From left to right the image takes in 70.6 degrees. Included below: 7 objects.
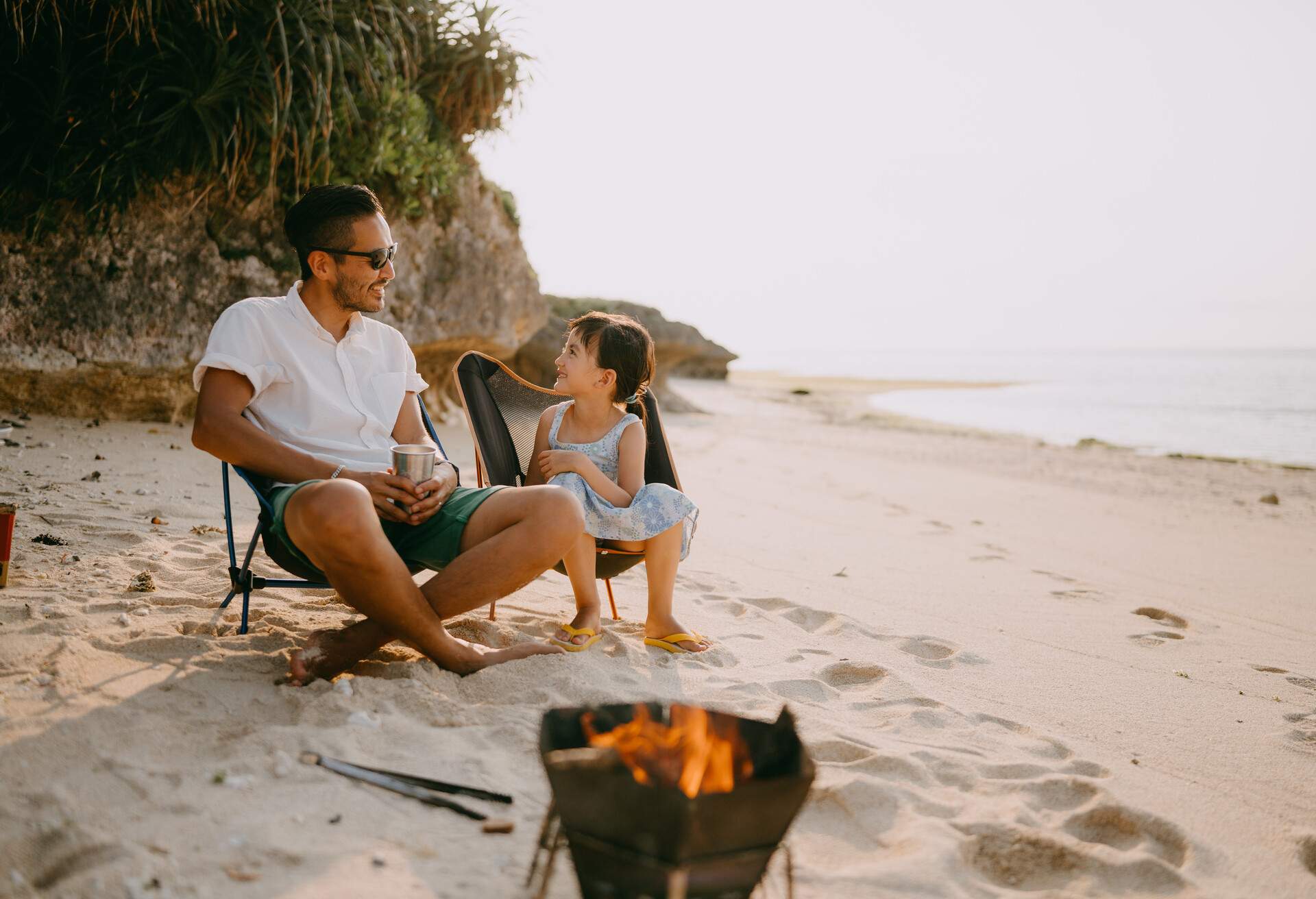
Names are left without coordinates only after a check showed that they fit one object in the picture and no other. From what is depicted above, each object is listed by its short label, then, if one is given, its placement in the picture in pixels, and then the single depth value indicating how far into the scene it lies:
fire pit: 1.43
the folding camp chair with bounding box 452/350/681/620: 3.59
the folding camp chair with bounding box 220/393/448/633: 2.80
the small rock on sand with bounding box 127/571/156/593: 3.21
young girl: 3.29
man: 2.52
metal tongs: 1.97
